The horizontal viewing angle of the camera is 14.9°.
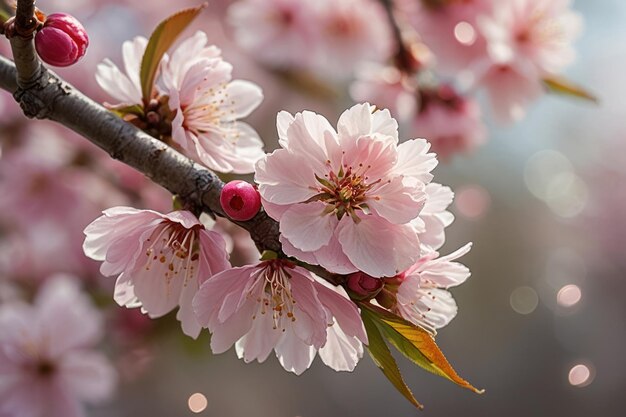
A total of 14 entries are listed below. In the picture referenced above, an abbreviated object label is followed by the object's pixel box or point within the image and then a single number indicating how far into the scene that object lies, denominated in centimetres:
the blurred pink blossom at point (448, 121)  73
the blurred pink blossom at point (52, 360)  72
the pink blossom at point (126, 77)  55
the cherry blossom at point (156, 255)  52
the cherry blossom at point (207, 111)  54
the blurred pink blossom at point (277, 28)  84
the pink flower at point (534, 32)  68
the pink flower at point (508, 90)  69
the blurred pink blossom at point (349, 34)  86
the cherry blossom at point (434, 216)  52
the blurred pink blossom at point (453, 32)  74
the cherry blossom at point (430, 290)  52
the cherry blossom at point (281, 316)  52
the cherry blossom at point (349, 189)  51
